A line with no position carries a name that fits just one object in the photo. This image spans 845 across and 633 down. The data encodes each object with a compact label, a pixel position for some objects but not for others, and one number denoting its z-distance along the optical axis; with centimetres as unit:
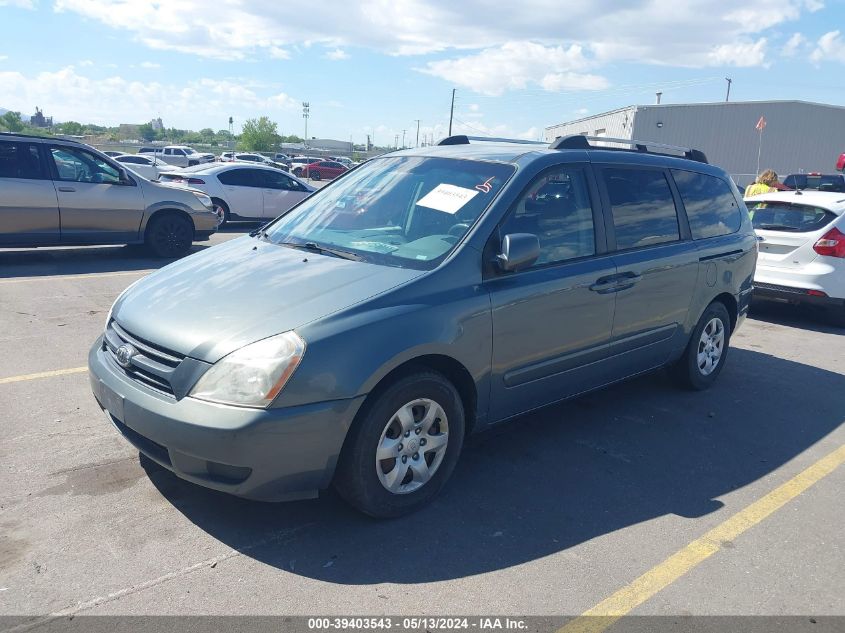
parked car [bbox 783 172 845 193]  1922
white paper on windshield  407
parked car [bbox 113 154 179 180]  2559
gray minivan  307
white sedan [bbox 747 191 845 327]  825
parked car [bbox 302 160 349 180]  4100
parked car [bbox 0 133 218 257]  945
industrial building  4159
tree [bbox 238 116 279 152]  9200
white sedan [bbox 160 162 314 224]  1531
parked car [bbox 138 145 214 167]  4178
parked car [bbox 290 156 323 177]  4362
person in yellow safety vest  1206
